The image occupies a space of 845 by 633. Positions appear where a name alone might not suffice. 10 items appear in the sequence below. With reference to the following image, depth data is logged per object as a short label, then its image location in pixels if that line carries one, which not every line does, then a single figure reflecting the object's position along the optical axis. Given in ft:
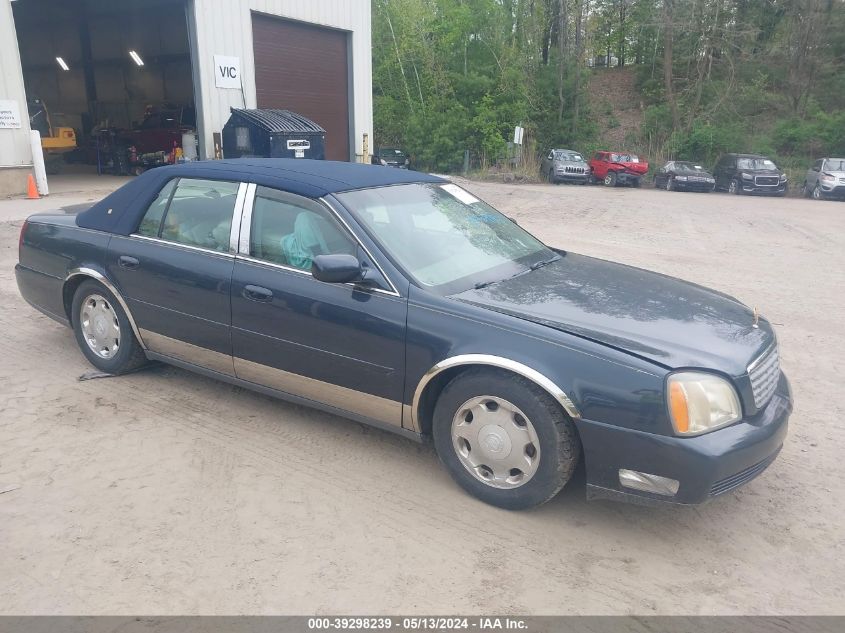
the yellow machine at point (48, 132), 65.05
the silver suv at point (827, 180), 75.36
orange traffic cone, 47.01
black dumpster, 48.55
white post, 47.73
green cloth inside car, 12.57
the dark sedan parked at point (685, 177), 85.15
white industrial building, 50.70
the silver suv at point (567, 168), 94.58
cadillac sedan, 9.77
